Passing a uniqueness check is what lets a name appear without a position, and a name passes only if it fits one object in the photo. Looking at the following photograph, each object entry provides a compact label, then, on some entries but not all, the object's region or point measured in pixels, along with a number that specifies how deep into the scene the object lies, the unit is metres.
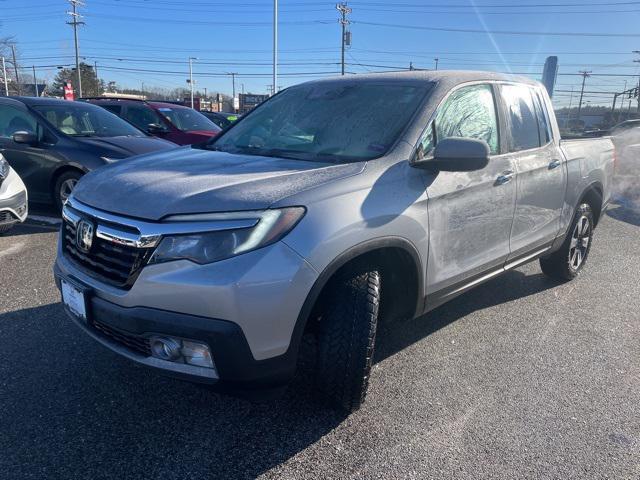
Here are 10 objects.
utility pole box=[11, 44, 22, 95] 64.80
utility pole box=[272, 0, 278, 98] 31.30
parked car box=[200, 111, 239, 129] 18.73
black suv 6.48
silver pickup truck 2.18
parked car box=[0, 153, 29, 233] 5.23
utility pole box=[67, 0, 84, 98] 55.16
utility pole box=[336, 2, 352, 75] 46.12
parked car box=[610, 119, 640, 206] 10.64
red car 9.98
